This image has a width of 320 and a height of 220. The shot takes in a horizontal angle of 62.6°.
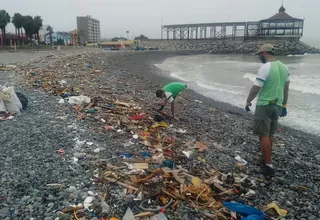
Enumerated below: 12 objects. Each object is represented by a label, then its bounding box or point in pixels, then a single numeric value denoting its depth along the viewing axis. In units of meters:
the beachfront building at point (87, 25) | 136.75
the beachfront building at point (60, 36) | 92.25
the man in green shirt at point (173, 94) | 7.61
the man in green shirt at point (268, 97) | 4.71
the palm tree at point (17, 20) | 60.52
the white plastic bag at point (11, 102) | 7.07
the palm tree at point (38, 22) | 64.69
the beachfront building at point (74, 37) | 88.46
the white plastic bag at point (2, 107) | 6.89
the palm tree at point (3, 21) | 53.89
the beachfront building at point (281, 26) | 70.25
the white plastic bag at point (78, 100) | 8.28
